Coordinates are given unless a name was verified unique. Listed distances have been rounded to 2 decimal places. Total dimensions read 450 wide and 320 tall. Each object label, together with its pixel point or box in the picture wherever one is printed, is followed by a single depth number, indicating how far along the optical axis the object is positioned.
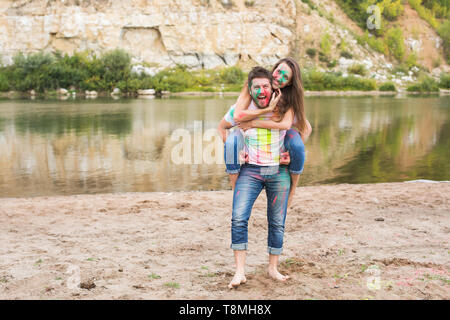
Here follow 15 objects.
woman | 4.11
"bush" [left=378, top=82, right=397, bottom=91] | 68.69
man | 4.07
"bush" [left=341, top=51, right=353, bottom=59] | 81.56
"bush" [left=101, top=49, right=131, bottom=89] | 62.47
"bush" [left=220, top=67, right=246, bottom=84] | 65.88
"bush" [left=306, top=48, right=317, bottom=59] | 79.44
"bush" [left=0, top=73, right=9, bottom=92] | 59.21
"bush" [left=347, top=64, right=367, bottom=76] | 75.81
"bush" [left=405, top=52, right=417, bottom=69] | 87.12
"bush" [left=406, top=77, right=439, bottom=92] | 68.81
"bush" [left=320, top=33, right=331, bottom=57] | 79.51
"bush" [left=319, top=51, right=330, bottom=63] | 79.75
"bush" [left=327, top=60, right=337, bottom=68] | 78.50
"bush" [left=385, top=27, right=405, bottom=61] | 89.09
